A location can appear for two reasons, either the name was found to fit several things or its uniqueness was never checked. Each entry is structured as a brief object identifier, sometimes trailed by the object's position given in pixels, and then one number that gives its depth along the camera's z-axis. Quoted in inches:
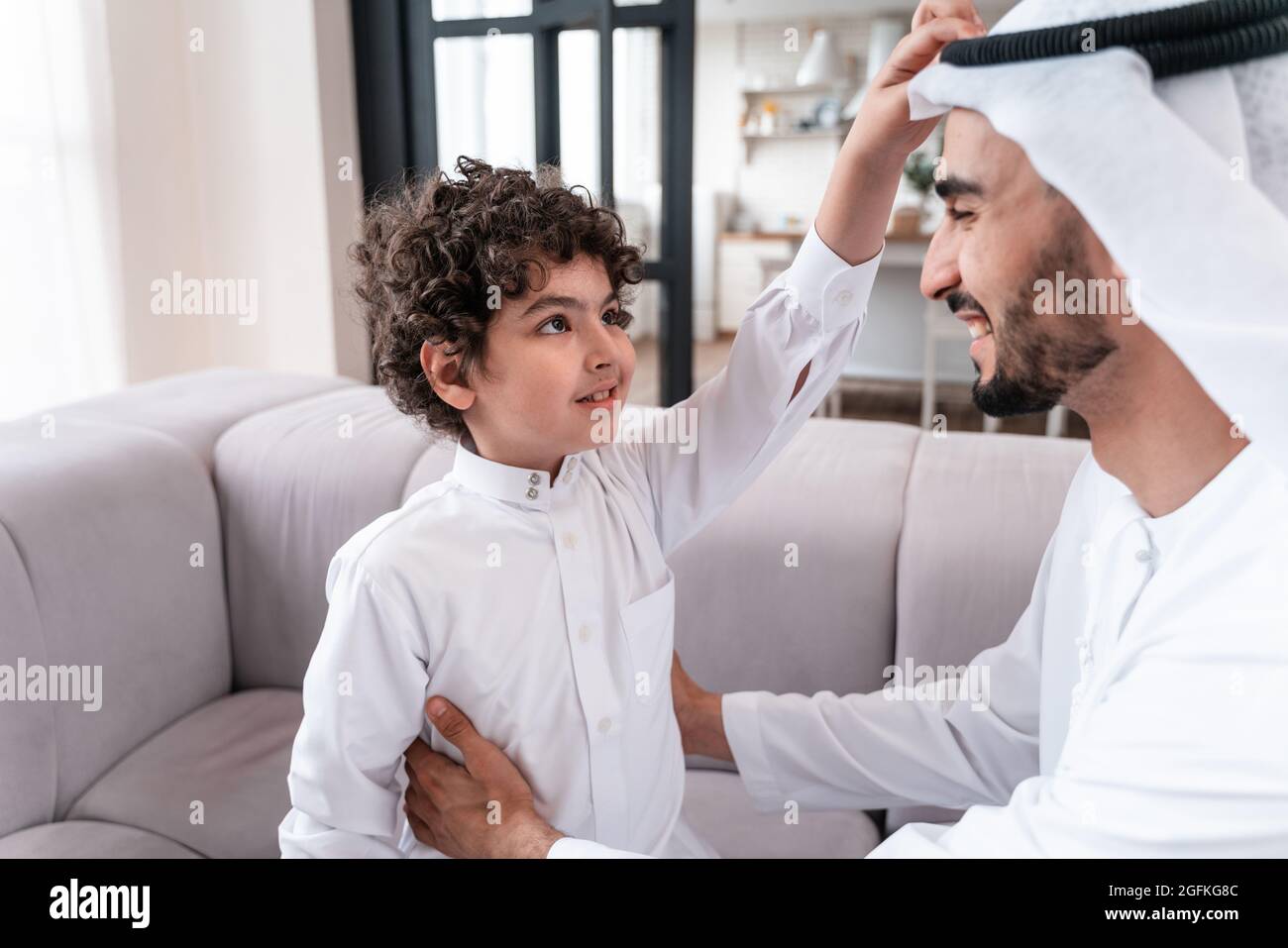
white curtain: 120.5
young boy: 39.4
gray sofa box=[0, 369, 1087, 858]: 55.8
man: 24.3
